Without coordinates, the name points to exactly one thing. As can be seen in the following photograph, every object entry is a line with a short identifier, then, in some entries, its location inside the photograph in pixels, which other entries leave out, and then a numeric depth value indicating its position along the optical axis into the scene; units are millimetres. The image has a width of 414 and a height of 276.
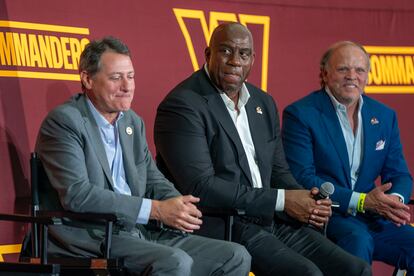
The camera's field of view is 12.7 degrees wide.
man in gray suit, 7712
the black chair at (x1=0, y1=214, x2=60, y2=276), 7009
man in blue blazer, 9614
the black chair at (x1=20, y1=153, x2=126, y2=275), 7486
